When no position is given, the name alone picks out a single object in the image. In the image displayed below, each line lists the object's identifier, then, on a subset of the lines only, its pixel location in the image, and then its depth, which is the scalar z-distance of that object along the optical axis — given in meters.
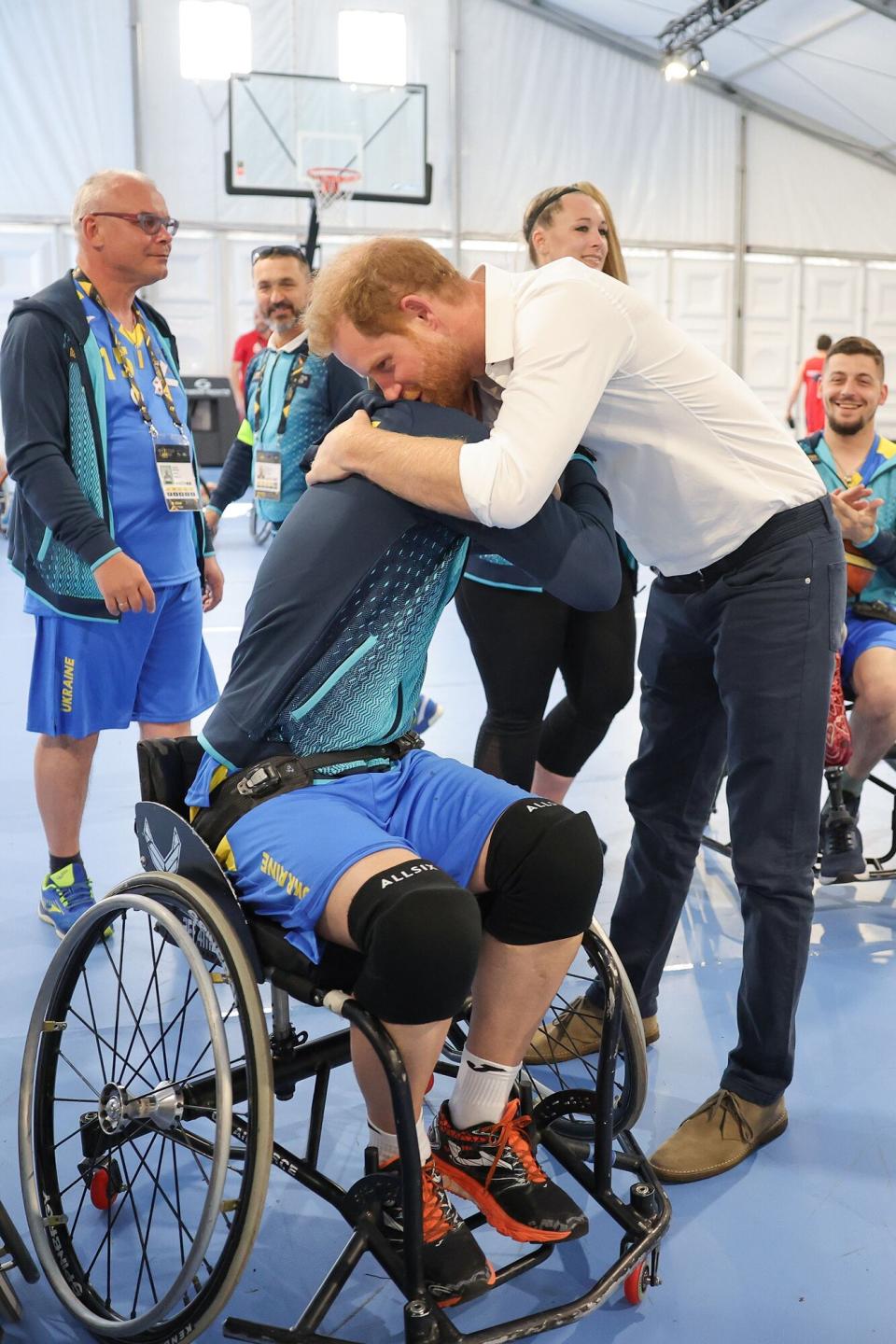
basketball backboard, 10.50
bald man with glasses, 2.28
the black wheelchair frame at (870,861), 2.63
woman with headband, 2.31
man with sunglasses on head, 2.93
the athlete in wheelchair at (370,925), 1.25
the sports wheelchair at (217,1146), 1.22
